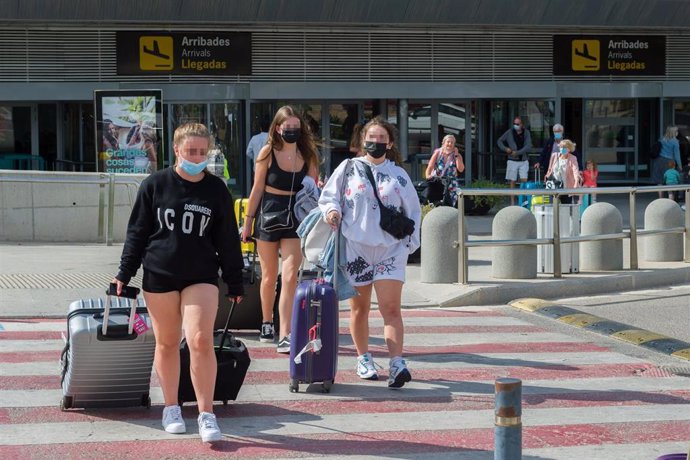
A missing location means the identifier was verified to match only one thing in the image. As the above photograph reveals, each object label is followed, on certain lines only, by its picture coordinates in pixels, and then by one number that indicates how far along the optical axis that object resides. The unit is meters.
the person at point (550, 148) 22.97
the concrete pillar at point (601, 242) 13.62
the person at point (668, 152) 25.91
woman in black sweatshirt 6.34
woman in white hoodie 7.80
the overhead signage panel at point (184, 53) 24.86
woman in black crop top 8.92
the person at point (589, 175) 21.72
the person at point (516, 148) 25.64
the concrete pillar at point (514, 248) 12.76
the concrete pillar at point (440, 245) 12.41
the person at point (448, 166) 16.84
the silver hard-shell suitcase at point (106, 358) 6.75
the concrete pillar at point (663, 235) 14.58
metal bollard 4.89
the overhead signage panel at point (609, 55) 27.83
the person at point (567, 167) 20.05
